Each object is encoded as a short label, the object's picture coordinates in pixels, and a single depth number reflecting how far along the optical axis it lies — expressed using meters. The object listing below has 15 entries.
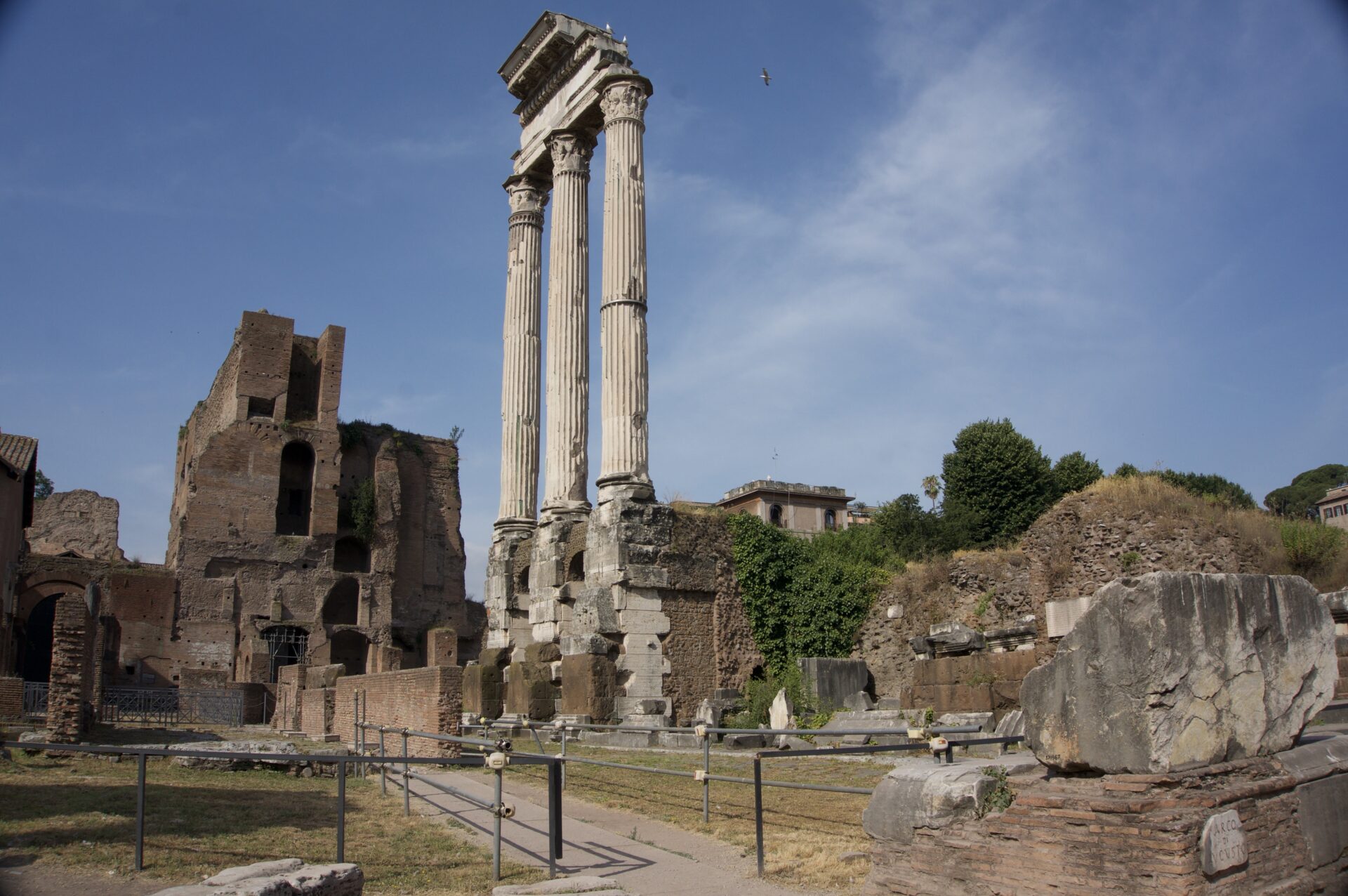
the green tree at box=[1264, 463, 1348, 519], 64.31
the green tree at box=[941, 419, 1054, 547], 32.53
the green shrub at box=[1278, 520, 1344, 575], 13.69
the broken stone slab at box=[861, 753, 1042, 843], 4.98
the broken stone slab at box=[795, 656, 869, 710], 15.65
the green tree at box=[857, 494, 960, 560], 29.28
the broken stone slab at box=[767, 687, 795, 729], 14.98
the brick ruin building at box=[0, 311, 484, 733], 35.91
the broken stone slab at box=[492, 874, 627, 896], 5.10
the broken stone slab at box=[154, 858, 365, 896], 4.71
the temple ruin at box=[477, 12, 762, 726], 16.42
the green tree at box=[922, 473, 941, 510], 49.78
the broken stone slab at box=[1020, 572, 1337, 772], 4.64
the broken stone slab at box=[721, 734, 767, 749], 13.47
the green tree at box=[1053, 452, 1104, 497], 35.19
